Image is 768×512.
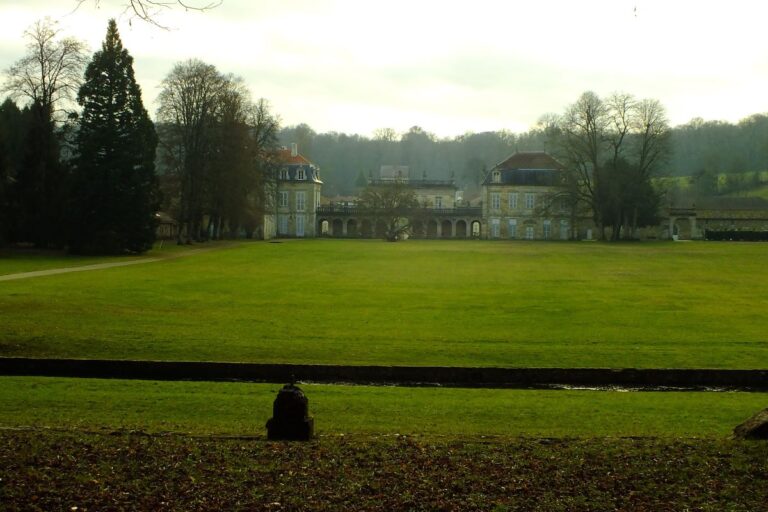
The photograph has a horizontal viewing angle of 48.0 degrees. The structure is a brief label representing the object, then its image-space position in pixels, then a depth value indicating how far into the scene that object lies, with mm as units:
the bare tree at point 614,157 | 82312
